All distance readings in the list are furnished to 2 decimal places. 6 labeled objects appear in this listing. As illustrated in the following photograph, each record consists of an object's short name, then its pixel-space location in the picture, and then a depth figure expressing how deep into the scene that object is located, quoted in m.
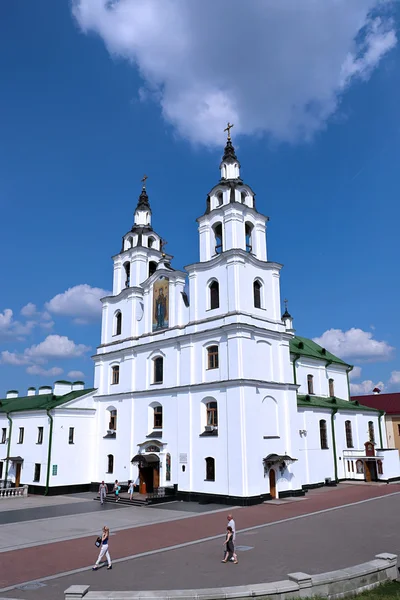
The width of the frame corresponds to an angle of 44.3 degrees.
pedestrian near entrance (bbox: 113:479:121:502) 30.86
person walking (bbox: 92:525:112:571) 14.32
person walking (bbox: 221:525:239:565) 14.88
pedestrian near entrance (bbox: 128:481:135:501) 30.11
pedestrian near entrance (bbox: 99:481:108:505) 30.25
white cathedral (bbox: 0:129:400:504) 29.50
